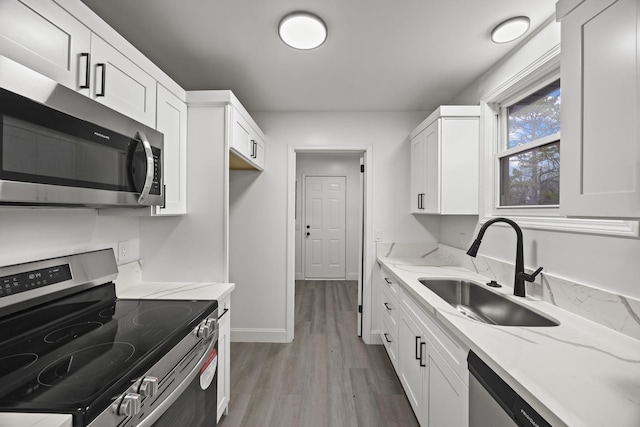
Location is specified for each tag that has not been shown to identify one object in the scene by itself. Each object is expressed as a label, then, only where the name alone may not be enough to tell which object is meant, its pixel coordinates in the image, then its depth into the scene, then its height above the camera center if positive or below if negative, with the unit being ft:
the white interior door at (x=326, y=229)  18.28 -1.01
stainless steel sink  4.77 -1.80
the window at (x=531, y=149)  5.41 +1.41
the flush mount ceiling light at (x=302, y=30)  5.10 +3.49
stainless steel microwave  2.67 +0.73
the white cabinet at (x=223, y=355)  5.61 -2.95
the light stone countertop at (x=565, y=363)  2.29 -1.55
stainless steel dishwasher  2.57 -1.91
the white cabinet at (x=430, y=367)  3.93 -2.64
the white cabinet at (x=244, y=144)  6.44 +1.79
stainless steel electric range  2.44 -1.55
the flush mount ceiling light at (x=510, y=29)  5.13 +3.53
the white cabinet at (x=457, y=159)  7.34 +1.46
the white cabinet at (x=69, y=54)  2.87 +1.90
